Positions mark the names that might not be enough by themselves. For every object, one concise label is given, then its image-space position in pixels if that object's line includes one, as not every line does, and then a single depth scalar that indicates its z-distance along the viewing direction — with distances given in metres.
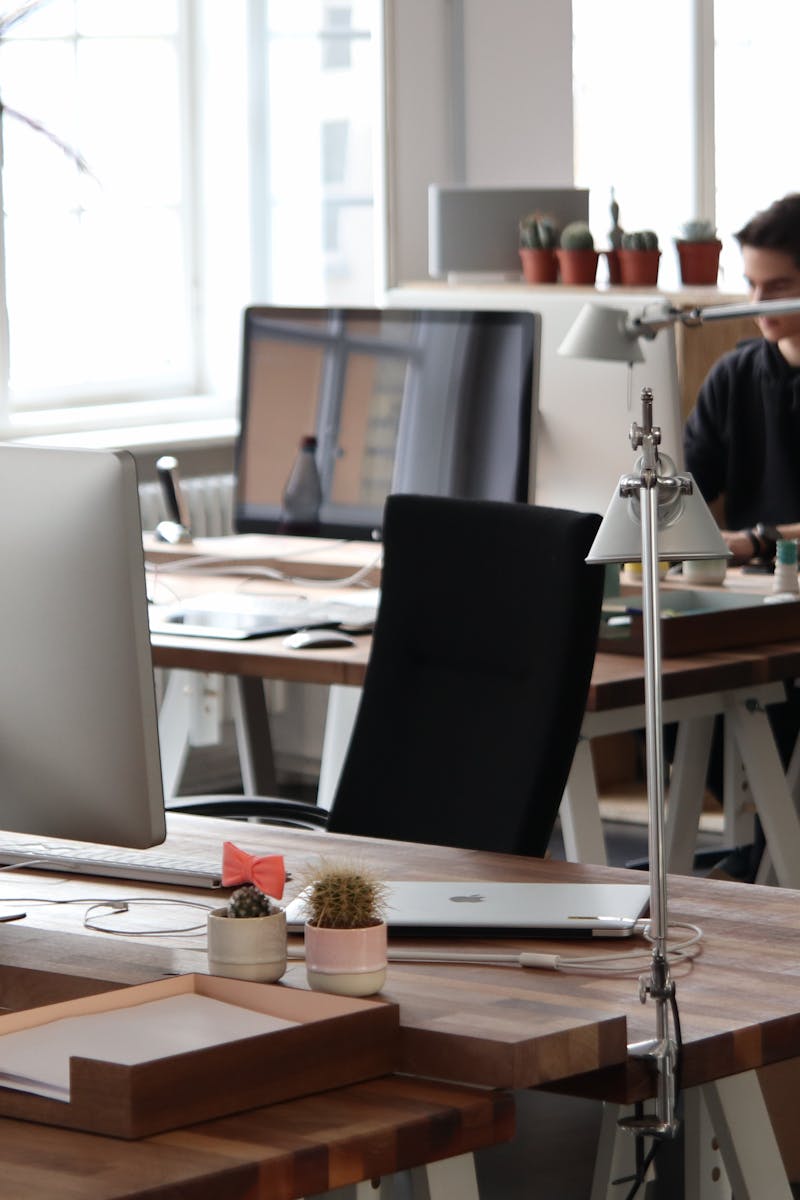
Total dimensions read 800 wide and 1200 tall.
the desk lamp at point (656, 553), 2.48
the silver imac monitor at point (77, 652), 2.91
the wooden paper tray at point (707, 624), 5.25
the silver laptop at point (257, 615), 5.60
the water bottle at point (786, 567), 5.83
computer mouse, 5.33
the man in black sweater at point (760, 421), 6.64
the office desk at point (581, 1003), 2.45
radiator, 8.42
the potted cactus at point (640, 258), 8.16
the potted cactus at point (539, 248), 8.20
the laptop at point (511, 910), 2.96
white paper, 2.35
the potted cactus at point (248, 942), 2.68
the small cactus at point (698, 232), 8.45
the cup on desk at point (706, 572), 6.03
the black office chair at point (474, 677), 3.96
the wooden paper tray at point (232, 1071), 2.25
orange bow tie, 2.79
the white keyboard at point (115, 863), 3.31
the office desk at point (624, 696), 5.00
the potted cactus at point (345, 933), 2.62
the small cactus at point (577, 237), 8.12
